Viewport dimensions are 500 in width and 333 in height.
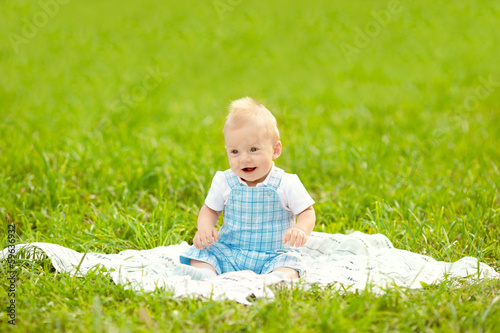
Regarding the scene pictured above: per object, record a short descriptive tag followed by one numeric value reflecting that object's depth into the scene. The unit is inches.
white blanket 202.7
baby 223.0
